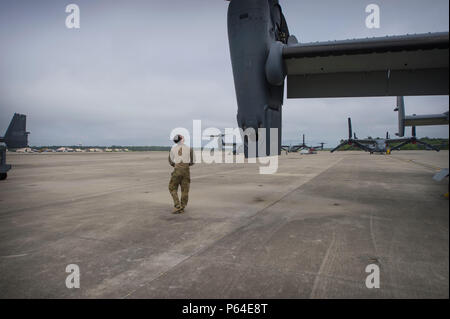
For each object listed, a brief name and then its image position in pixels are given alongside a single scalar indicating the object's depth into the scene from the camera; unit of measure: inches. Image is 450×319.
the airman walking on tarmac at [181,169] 213.9
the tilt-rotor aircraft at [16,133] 764.6
